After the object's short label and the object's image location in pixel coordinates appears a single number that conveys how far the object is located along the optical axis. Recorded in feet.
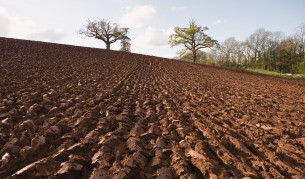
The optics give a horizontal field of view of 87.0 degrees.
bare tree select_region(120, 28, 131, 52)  134.90
